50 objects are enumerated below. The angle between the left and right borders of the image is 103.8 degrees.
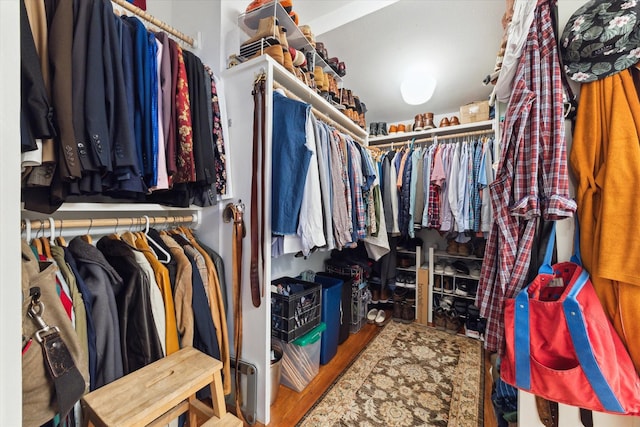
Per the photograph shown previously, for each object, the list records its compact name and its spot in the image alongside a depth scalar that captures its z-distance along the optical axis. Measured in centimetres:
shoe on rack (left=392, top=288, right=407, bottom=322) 254
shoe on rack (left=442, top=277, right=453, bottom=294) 252
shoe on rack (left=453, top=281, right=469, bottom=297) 237
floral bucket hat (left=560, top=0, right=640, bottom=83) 65
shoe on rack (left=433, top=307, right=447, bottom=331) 236
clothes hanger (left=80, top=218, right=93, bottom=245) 99
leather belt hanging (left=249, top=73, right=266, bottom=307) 123
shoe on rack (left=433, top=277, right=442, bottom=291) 254
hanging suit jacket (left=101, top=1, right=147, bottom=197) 84
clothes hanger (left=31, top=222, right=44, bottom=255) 84
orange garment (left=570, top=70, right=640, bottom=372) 63
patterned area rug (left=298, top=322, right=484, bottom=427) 133
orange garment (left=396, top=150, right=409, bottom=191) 235
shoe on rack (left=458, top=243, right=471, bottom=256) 241
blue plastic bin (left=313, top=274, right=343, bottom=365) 182
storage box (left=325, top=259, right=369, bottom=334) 229
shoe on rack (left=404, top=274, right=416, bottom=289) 258
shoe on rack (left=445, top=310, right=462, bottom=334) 231
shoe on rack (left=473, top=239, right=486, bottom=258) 234
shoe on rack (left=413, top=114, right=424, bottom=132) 260
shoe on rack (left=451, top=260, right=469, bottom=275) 240
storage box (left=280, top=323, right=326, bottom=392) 155
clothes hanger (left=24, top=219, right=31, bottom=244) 84
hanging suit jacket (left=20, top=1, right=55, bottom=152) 64
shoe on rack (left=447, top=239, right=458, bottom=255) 247
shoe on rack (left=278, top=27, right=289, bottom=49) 135
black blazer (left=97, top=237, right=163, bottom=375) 91
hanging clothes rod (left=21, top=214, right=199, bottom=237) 88
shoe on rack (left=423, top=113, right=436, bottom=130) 257
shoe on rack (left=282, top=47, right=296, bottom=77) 136
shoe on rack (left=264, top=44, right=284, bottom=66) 129
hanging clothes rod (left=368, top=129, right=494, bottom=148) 232
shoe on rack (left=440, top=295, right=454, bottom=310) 239
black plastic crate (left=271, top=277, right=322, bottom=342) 146
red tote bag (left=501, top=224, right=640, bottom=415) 59
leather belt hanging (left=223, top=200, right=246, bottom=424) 127
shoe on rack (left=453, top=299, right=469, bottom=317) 234
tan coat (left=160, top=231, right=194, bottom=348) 105
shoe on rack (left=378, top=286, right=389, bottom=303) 269
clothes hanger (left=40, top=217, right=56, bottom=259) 85
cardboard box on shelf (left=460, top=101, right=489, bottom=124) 230
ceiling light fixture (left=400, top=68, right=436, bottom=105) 193
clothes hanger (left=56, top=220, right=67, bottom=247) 94
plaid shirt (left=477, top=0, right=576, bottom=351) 73
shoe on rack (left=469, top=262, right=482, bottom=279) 232
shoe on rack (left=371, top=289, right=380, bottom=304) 273
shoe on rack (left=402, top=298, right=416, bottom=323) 251
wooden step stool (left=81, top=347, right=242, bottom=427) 71
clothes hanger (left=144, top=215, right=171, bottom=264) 110
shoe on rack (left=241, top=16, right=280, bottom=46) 128
